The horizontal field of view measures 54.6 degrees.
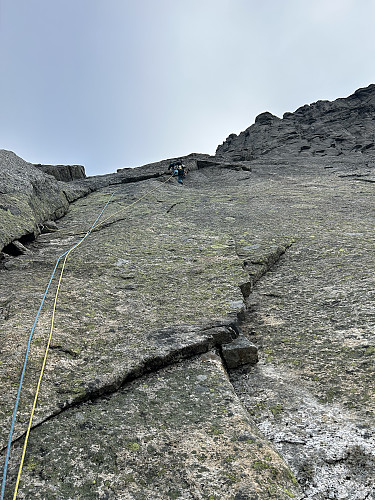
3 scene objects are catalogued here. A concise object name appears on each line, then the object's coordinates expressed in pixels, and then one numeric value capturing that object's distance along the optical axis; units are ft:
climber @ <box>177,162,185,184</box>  69.77
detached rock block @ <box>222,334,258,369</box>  17.31
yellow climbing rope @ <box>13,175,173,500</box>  10.92
